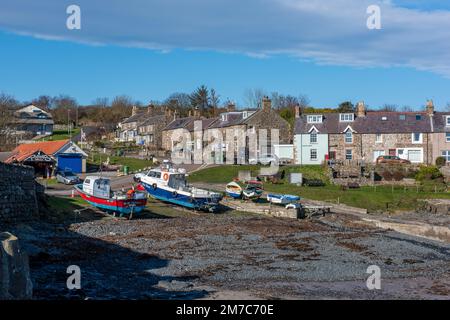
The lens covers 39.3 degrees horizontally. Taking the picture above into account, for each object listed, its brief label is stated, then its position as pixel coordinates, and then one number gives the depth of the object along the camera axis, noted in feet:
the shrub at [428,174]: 191.01
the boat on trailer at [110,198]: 122.93
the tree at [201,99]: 372.17
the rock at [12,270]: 41.96
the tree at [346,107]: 326.24
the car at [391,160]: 203.72
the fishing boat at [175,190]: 140.97
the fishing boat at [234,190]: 158.09
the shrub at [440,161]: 207.92
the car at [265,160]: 220.84
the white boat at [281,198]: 151.12
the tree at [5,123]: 242.45
